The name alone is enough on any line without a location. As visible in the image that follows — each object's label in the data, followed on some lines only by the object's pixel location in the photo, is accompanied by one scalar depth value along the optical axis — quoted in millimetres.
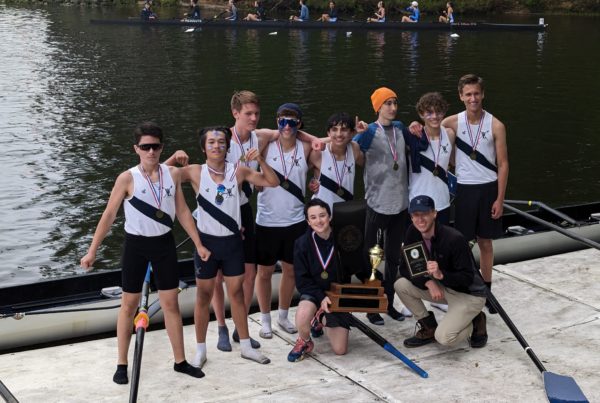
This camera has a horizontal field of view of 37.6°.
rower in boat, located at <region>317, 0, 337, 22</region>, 47438
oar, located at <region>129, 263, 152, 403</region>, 6631
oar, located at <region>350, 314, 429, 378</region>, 7316
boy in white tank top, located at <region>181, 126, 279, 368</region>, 7359
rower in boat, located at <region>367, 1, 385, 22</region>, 46491
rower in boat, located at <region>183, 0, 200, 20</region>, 47750
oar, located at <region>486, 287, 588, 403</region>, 6669
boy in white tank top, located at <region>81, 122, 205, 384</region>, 6930
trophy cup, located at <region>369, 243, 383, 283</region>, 7695
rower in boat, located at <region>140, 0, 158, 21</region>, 47000
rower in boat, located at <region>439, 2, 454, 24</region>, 44750
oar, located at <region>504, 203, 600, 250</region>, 9547
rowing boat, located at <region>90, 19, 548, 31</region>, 44156
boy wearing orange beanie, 8008
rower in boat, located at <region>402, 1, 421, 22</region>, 46781
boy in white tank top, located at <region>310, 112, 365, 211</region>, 7953
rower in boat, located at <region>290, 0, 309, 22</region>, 47409
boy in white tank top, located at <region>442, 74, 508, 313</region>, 8289
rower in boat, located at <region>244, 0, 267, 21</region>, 46906
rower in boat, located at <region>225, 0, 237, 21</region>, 47500
